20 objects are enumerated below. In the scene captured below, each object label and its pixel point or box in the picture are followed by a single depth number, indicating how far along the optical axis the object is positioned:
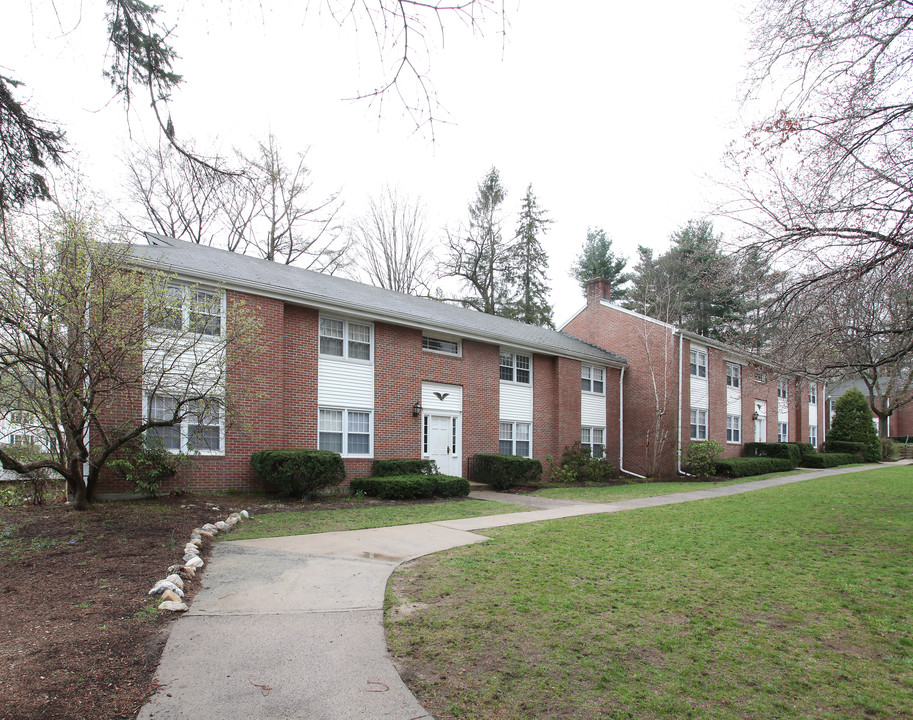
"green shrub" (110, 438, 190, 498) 10.70
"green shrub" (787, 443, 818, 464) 28.79
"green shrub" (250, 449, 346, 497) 11.84
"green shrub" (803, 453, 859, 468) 28.16
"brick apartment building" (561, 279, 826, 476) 22.95
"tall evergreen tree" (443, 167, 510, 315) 36.78
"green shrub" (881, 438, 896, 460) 34.53
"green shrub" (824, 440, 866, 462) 33.12
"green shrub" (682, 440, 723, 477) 21.88
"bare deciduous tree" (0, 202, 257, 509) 7.20
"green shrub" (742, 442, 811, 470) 27.06
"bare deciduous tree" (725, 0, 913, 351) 6.75
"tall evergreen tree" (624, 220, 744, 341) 31.82
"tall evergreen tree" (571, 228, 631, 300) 43.31
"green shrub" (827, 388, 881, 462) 34.09
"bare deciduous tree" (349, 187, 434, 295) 32.22
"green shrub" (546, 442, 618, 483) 19.86
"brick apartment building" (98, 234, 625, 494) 12.31
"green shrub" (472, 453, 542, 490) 16.80
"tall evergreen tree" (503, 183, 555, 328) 37.84
